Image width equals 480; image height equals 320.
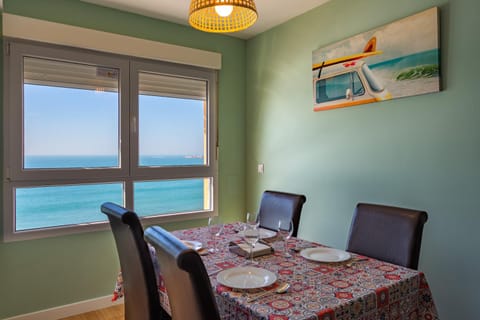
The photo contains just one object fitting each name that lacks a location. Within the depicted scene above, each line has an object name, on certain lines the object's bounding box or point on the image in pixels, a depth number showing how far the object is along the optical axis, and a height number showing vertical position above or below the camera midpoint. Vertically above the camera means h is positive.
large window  2.49 +0.17
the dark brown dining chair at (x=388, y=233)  1.62 -0.39
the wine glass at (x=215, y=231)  2.02 -0.47
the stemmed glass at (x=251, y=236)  1.74 -0.43
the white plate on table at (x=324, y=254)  1.62 -0.48
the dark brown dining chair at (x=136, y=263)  1.59 -0.51
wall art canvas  2.04 +0.65
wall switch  3.45 -0.10
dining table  1.15 -0.50
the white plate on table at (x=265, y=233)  2.07 -0.48
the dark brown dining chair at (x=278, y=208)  2.30 -0.36
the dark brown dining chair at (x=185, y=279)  1.01 -0.38
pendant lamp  1.81 +0.77
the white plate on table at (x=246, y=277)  1.31 -0.49
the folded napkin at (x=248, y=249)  1.71 -0.47
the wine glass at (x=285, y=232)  1.83 -0.46
